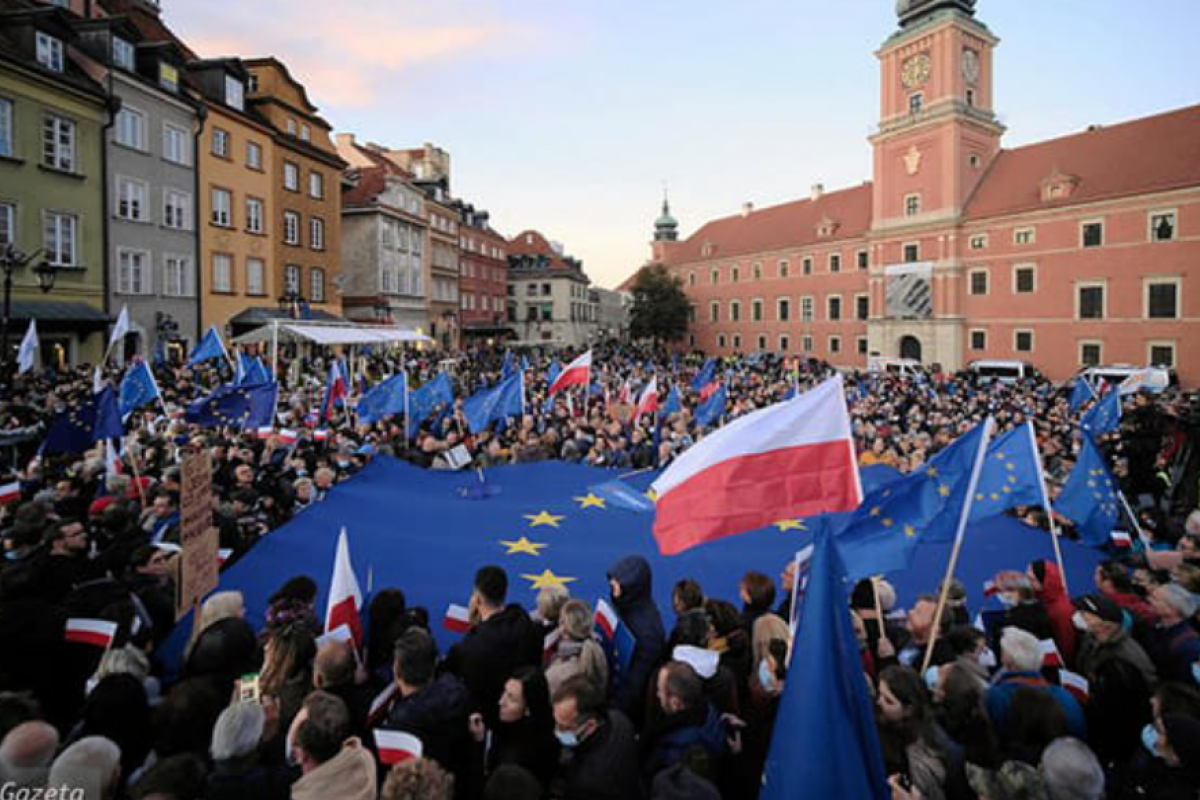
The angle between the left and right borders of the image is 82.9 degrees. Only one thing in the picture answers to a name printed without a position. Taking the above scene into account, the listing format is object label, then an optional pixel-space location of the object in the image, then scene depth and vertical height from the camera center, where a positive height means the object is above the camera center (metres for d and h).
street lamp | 12.84 +2.53
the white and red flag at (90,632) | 4.43 -1.52
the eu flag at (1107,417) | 14.62 -0.50
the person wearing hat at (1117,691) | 3.92 -1.76
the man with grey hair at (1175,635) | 4.50 -1.67
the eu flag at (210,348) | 14.68 +1.12
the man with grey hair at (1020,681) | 3.84 -1.68
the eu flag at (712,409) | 15.88 -0.31
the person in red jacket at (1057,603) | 5.08 -1.66
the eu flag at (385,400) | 13.38 -0.04
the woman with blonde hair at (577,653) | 3.84 -1.52
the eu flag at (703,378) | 22.05 +0.59
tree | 72.00 +9.62
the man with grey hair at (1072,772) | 2.99 -1.68
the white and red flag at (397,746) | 3.34 -1.73
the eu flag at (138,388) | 10.74 +0.18
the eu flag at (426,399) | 13.75 -0.03
